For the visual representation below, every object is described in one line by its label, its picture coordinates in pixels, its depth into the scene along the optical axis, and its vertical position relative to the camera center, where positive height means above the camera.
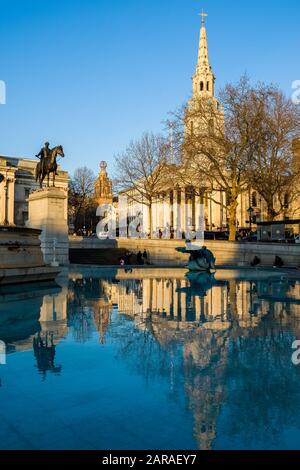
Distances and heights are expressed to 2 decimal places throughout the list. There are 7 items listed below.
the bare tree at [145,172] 50.50 +7.69
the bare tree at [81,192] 76.75 +8.10
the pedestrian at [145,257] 41.73 -2.00
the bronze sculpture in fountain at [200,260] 22.55 -1.25
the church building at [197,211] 68.76 +4.86
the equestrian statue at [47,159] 28.38 +5.16
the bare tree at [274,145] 36.25 +7.72
